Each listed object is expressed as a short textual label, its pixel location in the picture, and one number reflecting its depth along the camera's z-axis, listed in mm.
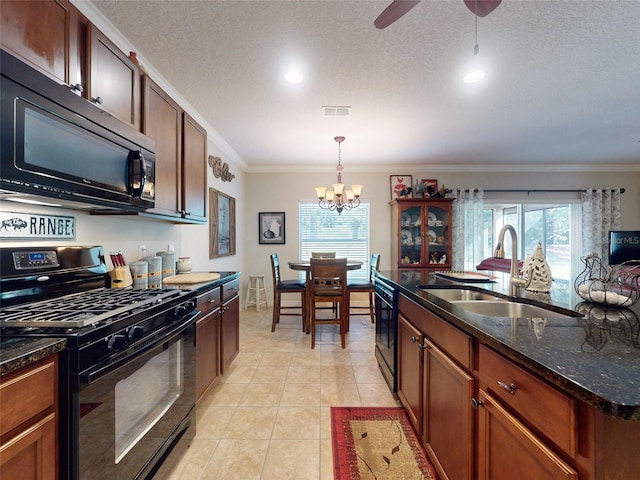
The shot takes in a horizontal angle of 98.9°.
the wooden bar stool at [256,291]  4504
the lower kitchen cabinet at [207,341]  1783
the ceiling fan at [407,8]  1203
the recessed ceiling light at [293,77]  2102
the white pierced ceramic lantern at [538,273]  1510
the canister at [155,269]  1914
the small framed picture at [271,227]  4863
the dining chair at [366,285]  3583
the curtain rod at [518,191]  4670
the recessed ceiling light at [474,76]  2017
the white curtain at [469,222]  4605
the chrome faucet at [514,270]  1643
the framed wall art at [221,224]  3428
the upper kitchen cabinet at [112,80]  1303
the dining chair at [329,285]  3068
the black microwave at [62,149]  867
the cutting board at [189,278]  1869
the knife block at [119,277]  1636
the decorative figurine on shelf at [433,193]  4438
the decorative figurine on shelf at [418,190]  4520
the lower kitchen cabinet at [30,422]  706
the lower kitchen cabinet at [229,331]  2164
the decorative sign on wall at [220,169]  3378
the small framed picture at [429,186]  4449
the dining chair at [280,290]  3592
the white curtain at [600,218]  4535
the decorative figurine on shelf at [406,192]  4504
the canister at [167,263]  2152
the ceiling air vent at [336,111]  2682
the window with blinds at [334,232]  4883
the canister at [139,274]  1777
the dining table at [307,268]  3428
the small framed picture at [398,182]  4754
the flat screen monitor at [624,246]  4127
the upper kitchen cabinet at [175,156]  1781
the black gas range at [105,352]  885
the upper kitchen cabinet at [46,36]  952
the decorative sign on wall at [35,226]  1180
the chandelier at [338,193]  3332
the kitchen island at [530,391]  562
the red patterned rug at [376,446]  1414
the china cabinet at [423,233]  4449
